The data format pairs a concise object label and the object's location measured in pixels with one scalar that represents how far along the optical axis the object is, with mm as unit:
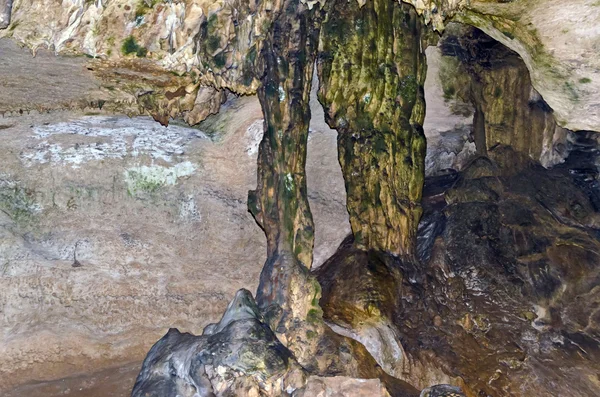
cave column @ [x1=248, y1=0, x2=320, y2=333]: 3289
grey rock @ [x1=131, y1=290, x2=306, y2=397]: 2723
